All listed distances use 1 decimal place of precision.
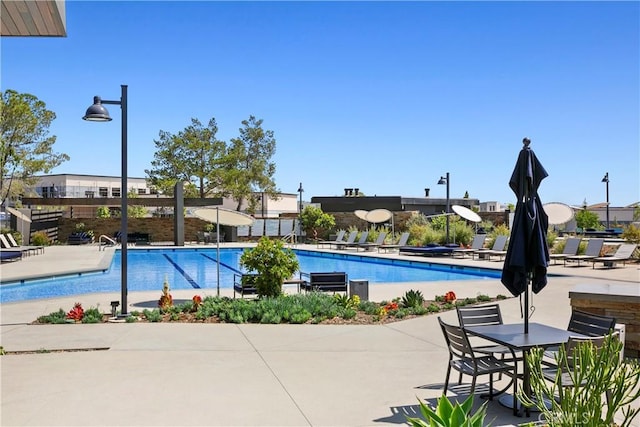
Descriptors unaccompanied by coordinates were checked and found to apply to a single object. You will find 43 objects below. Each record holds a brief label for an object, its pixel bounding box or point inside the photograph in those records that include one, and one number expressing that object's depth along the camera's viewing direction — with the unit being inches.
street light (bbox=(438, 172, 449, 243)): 1032.7
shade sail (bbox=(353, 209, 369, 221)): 1095.5
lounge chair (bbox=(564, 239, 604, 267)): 698.8
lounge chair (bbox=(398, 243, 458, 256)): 893.8
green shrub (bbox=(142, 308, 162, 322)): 347.9
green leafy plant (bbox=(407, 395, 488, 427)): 94.0
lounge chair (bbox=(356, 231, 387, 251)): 1040.0
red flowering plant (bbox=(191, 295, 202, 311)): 379.6
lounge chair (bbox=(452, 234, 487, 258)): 882.1
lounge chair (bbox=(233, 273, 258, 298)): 421.7
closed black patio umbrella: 201.6
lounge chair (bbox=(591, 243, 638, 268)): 674.3
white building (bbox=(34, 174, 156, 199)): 2288.4
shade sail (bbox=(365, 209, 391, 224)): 1051.9
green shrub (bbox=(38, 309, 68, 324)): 341.7
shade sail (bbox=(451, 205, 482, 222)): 847.1
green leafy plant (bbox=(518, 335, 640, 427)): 92.4
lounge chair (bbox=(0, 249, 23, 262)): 795.4
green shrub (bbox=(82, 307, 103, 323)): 340.5
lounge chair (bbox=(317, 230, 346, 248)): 1125.7
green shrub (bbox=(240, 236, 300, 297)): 404.8
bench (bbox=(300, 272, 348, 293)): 456.8
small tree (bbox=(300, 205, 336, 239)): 1321.4
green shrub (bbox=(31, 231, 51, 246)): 1119.0
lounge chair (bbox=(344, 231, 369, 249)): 1061.8
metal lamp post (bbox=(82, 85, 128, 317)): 346.4
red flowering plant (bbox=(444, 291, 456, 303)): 413.7
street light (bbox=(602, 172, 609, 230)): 1448.1
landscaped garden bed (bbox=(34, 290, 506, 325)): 347.3
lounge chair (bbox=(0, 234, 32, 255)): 882.6
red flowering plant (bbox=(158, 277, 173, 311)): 391.2
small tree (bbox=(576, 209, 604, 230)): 1417.3
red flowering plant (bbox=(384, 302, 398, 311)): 381.7
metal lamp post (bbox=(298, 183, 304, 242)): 1344.7
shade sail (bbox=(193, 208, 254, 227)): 452.3
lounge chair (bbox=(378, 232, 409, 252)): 1000.2
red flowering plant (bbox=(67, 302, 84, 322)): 346.6
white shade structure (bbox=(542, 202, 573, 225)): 652.1
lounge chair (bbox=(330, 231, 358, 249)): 1085.8
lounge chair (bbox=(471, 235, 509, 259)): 831.1
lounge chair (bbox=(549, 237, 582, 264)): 736.9
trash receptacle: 427.8
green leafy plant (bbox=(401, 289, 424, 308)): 392.5
